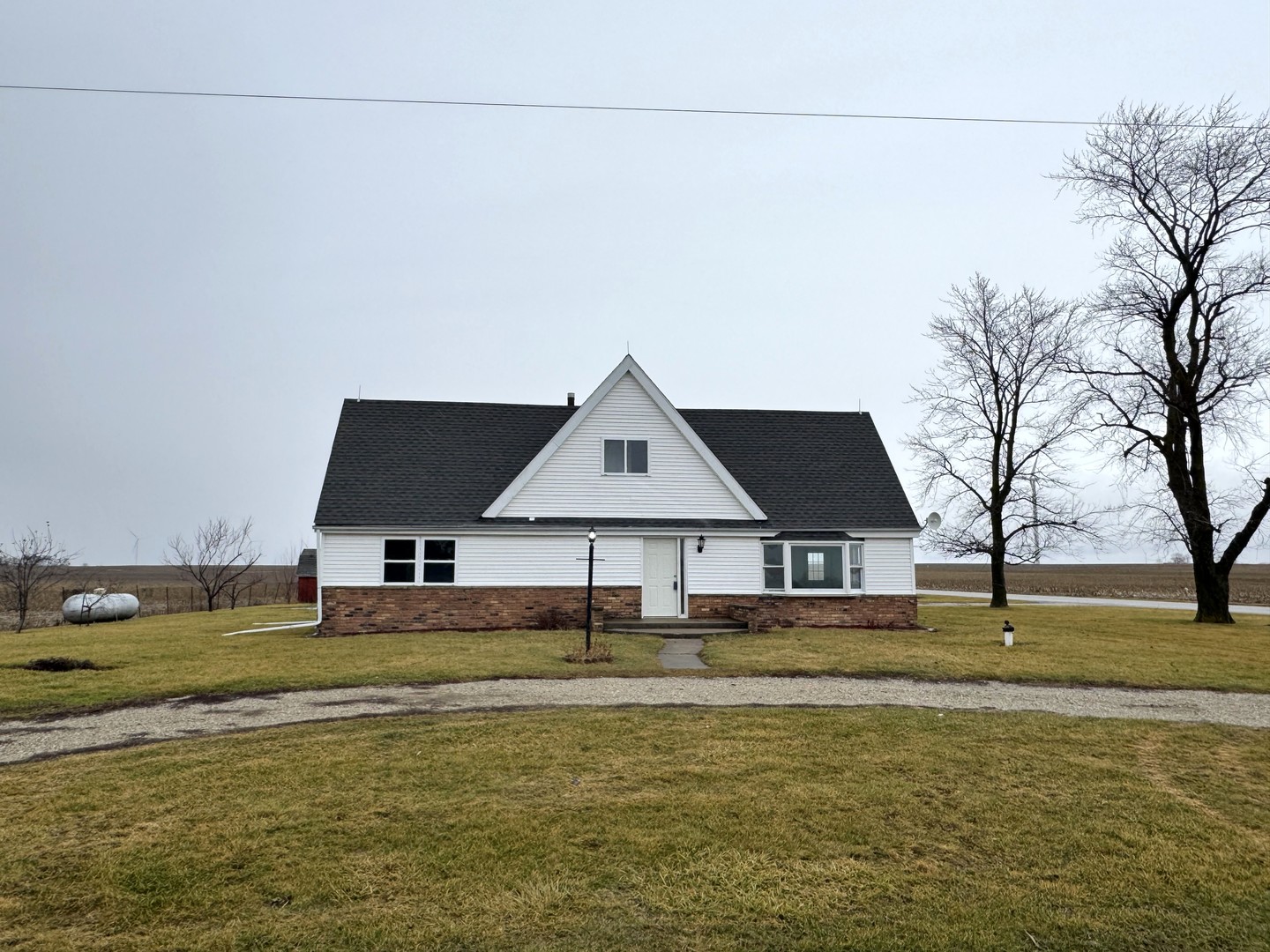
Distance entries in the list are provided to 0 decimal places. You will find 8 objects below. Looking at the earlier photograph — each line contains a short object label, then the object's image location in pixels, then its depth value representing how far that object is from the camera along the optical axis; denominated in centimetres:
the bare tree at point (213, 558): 3816
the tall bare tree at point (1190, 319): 2715
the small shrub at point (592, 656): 1581
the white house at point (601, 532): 2202
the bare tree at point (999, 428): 3581
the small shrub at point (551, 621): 2212
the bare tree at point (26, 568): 2952
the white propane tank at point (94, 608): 3222
